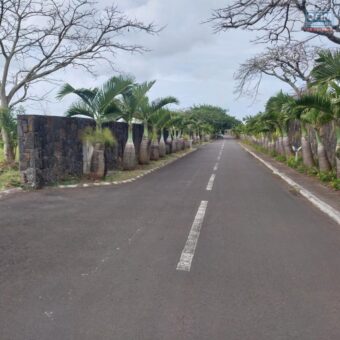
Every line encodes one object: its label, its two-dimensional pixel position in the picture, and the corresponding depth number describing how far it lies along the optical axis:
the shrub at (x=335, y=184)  11.60
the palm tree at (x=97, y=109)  13.84
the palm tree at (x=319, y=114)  12.09
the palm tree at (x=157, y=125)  23.33
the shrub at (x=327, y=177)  13.37
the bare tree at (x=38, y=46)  15.65
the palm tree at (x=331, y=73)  10.52
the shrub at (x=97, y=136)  14.04
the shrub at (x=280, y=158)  24.22
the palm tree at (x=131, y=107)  17.66
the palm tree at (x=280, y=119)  20.51
